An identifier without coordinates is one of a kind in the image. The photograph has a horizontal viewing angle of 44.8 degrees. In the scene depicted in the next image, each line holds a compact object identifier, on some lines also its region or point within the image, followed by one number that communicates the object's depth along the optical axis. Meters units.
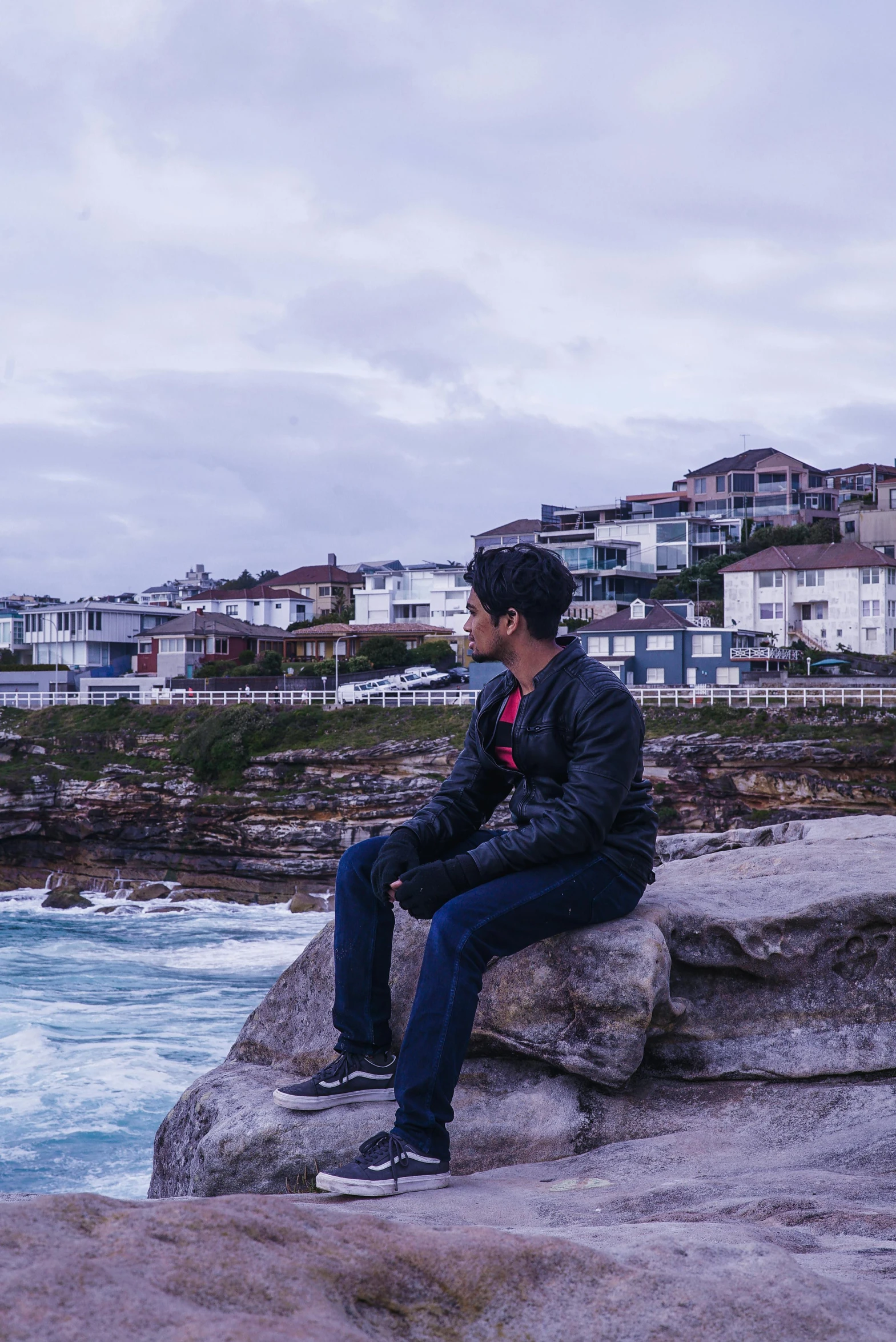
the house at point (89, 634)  61.84
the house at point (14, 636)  65.62
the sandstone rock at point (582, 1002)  4.42
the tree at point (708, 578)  64.94
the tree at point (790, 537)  68.44
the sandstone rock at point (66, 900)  31.48
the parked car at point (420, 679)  46.12
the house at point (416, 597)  67.50
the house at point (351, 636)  59.25
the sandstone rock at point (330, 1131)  4.25
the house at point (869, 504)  67.75
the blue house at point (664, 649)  45.06
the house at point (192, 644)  57.69
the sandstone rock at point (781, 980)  4.82
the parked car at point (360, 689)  42.09
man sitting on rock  3.82
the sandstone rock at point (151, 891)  32.94
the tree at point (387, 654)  53.19
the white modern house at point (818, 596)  54.94
